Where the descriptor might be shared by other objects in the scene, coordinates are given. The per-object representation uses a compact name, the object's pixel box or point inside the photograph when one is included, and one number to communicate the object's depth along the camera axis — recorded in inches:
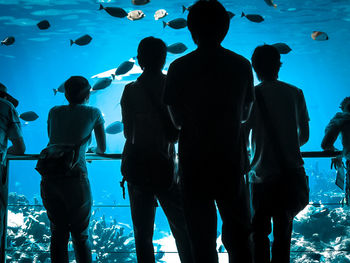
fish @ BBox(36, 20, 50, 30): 266.7
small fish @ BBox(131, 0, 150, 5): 290.5
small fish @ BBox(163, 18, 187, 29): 262.8
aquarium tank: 392.8
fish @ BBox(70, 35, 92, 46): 279.0
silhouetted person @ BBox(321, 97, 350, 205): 100.3
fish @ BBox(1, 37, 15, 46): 282.5
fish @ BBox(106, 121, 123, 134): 339.9
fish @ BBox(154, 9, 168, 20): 337.3
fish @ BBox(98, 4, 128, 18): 247.1
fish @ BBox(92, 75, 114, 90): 269.7
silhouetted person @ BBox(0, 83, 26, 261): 106.3
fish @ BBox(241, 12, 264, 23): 274.1
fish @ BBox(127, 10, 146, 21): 307.7
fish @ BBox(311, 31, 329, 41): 309.4
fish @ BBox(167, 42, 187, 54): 276.7
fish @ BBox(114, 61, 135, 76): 273.7
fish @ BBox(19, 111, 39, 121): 279.2
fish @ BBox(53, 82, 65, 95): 266.1
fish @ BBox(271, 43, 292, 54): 242.2
